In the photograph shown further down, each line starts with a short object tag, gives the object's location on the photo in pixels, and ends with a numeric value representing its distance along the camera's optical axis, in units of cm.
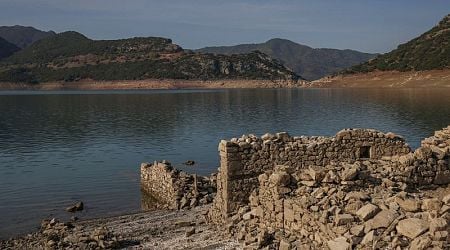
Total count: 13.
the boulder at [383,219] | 958
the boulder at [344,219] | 1013
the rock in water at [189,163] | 3494
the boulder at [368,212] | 1001
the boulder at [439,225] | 875
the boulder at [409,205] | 991
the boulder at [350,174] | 1230
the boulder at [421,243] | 854
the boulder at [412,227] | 896
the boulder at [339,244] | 957
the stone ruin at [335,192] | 955
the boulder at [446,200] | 970
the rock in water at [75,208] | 2357
